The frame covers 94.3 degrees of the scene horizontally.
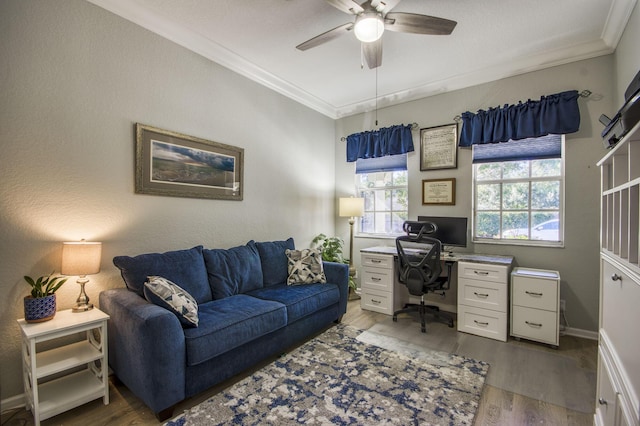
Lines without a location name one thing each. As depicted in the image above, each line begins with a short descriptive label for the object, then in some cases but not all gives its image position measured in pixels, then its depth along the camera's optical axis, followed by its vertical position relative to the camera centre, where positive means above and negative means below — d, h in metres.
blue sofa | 1.72 -0.75
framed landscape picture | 2.53 +0.45
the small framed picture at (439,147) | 3.66 +0.86
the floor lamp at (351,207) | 4.06 +0.10
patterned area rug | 1.76 -1.20
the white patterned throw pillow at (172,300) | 1.92 -0.58
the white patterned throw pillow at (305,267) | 3.12 -0.57
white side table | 1.66 -0.91
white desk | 2.87 -0.79
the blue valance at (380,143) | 3.99 +1.03
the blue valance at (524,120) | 2.92 +1.02
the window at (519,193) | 3.12 +0.25
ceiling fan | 1.99 +1.36
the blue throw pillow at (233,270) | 2.65 -0.54
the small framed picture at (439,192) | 3.66 +0.30
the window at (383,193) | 4.18 +0.33
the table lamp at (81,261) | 1.90 -0.32
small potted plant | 1.76 -0.54
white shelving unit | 1.07 -0.31
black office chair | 3.03 -0.56
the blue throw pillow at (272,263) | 3.12 -0.53
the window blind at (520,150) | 3.10 +0.73
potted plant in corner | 4.20 -0.50
